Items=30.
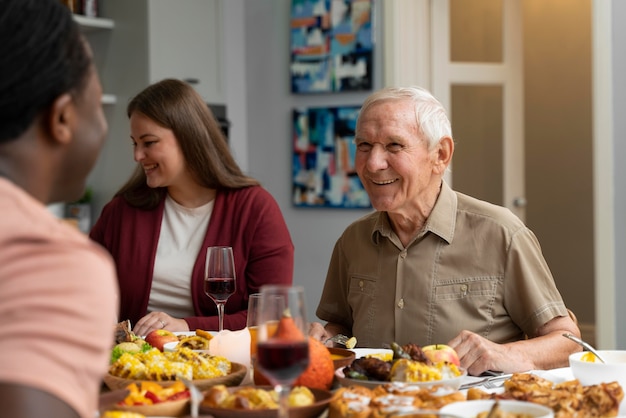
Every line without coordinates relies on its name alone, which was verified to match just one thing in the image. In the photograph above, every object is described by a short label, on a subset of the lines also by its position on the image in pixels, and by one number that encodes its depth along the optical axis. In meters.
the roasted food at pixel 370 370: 1.58
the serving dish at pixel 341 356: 1.71
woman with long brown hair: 2.75
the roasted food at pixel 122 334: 1.99
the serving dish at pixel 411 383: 1.49
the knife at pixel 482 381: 1.65
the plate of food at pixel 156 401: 1.39
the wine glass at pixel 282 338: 1.16
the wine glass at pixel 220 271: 2.14
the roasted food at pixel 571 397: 1.34
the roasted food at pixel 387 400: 1.31
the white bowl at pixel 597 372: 1.51
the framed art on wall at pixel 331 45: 4.91
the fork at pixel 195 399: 1.29
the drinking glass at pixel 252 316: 1.73
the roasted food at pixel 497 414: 1.21
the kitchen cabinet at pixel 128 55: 4.70
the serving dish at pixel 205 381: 1.56
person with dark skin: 0.79
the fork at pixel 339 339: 2.10
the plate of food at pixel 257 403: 1.33
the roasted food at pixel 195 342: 1.94
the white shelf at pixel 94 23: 4.61
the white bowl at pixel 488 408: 1.24
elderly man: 2.14
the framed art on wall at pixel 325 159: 4.98
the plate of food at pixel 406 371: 1.52
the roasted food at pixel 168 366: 1.58
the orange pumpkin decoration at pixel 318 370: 1.54
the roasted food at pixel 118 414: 1.26
